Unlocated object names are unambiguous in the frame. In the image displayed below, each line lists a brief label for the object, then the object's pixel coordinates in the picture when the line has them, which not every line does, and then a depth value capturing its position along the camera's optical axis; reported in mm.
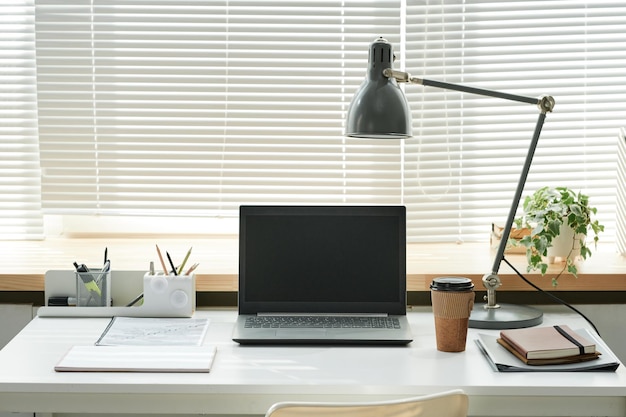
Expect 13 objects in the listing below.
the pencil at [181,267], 2110
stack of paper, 1651
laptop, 2033
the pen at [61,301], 2123
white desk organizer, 2066
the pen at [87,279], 2080
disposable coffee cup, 1776
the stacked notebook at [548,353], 1665
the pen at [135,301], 2125
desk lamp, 1906
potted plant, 2170
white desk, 1574
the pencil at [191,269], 2121
